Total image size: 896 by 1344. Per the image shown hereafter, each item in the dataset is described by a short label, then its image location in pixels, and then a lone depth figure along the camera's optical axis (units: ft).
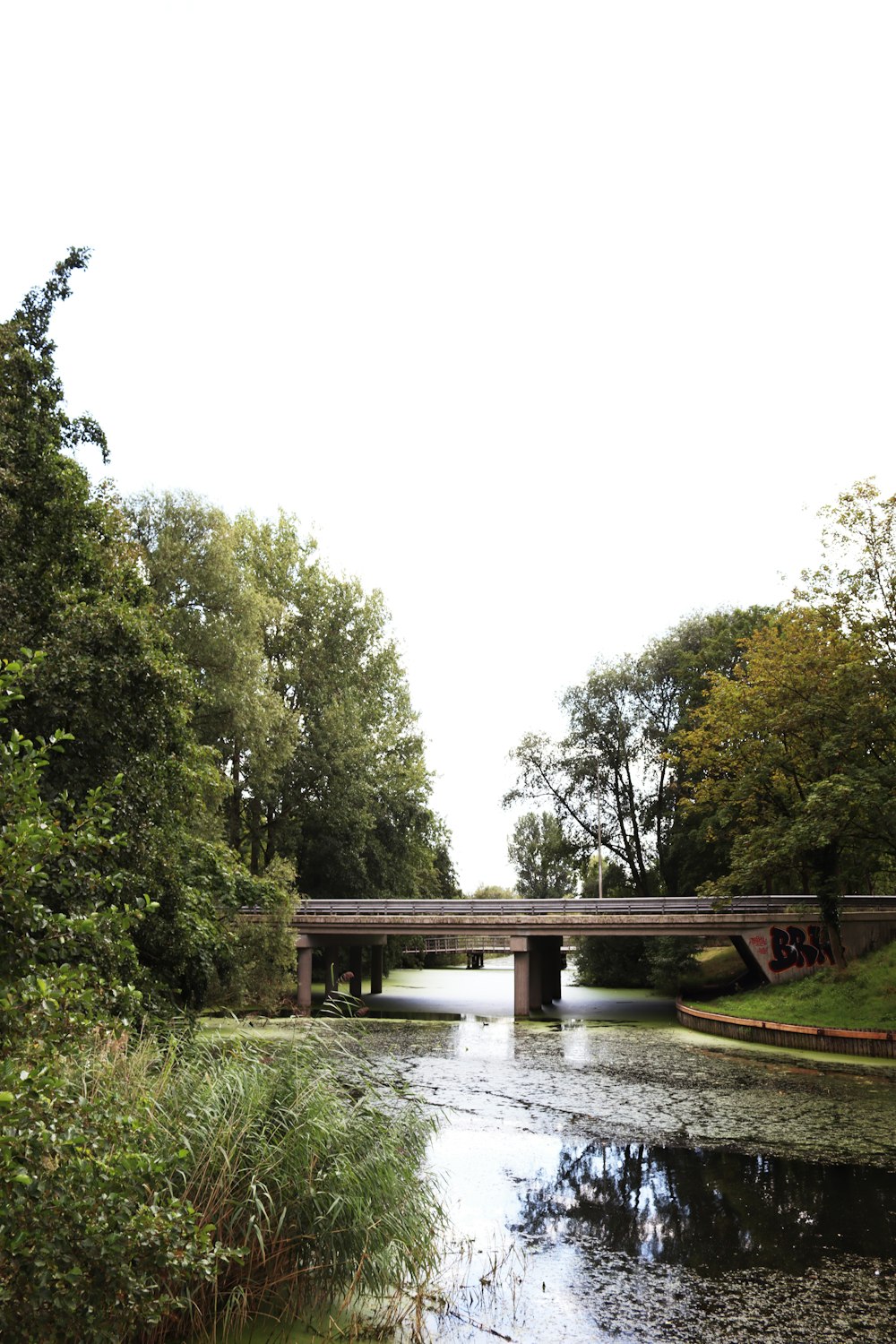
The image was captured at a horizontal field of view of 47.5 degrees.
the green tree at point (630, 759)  121.29
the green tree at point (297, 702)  86.22
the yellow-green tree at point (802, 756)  66.44
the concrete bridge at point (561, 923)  83.30
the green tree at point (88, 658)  37.01
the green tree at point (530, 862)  240.12
